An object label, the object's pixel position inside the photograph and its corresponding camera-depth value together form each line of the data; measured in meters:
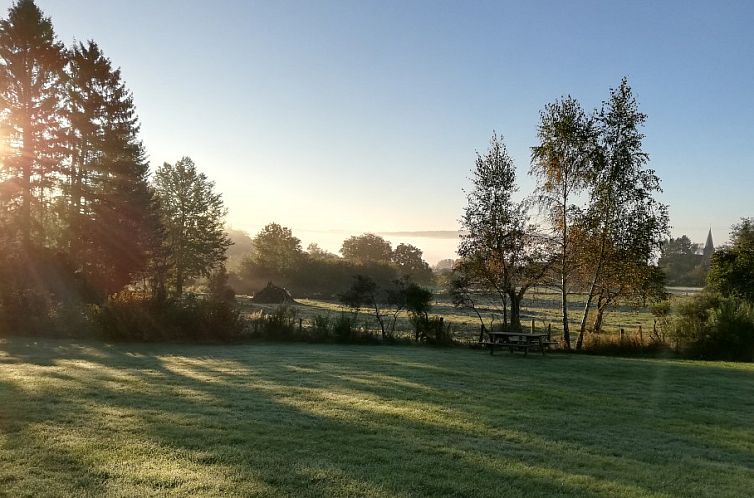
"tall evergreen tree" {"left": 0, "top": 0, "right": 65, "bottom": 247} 25.22
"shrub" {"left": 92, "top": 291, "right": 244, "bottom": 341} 17.55
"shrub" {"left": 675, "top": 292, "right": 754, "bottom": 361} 17.44
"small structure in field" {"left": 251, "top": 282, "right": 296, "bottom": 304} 51.56
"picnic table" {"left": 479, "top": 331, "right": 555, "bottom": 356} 16.11
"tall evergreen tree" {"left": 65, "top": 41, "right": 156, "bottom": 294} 28.56
